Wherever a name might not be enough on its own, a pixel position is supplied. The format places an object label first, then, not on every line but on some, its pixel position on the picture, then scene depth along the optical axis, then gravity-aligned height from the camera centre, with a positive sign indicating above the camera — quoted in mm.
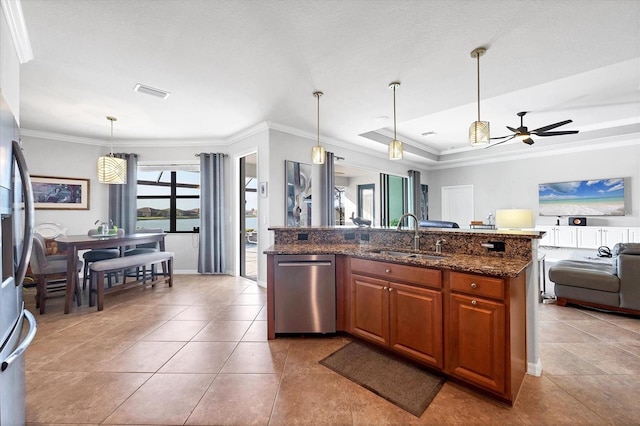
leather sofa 2938 -802
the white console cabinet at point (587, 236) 5473 -475
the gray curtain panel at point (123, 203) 5070 +236
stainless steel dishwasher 2580 -765
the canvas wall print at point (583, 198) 5695 +370
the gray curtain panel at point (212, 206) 5191 +177
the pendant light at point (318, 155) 3135 +713
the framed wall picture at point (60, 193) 4629 +409
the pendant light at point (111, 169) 4012 +709
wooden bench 3420 -726
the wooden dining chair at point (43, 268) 3271 -674
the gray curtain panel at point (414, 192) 7527 +638
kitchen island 1671 -646
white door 7766 +310
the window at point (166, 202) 5660 +282
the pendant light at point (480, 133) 2551 +788
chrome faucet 2547 -246
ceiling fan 4051 +1270
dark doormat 1756 -1212
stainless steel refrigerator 1126 -222
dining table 3273 -383
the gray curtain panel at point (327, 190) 5004 +467
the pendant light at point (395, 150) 2902 +715
